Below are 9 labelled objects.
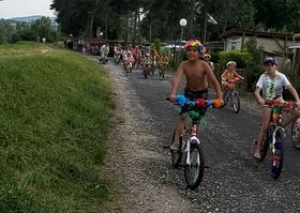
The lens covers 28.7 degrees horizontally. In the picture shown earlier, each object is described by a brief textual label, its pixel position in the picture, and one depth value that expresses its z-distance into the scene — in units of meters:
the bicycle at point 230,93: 17.72
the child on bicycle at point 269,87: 9.40
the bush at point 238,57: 27.23
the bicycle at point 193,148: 7.71
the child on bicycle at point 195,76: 8.17
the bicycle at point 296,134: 11.49
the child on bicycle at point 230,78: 18.05
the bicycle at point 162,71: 31.86
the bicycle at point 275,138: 8.59
